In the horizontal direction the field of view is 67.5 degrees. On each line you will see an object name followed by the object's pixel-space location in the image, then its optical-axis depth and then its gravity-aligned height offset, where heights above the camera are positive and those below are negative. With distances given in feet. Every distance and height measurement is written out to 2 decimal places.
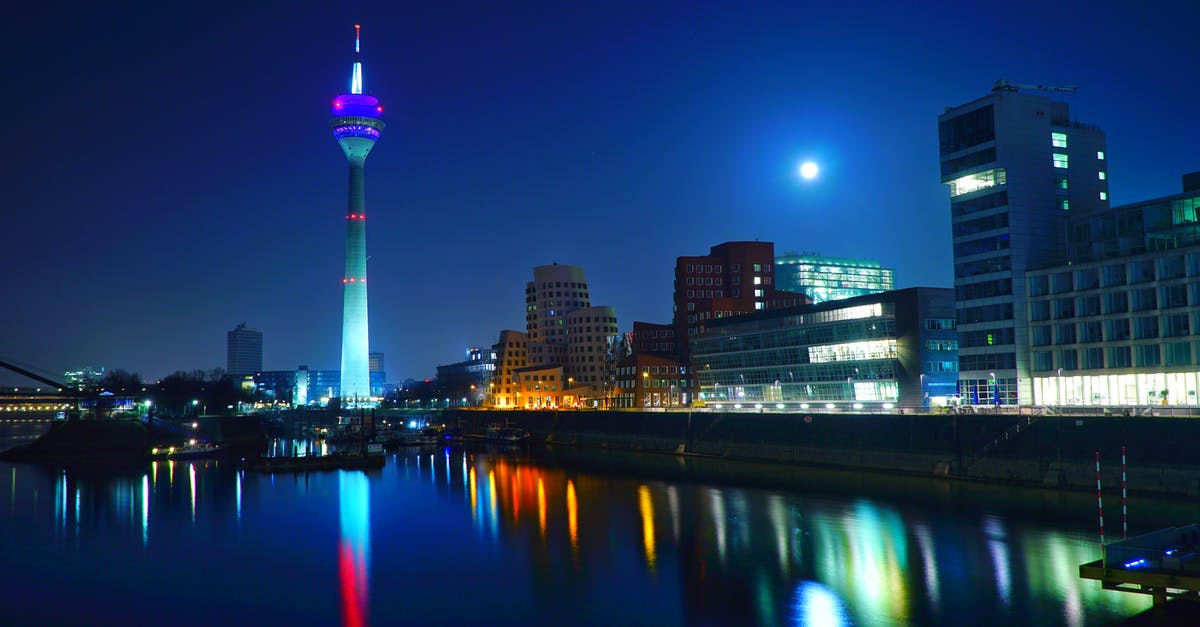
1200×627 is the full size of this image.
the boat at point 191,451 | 397.19 -33.27
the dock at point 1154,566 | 85.40 -20.55
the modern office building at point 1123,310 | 232.73 +12.68
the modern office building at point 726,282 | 590.55 +56.71
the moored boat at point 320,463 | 336.70 -34.02
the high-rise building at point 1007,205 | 278.26 +48.95
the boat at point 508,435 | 478.18 -35.27
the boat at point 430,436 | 494.59 -36.01
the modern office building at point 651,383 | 532.32 -9.60
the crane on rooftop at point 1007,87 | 289.74 +88.50
